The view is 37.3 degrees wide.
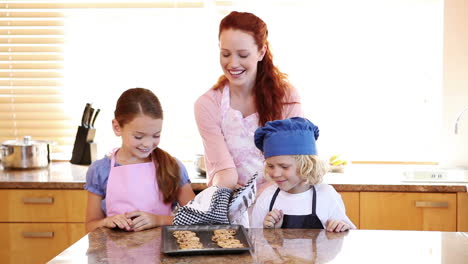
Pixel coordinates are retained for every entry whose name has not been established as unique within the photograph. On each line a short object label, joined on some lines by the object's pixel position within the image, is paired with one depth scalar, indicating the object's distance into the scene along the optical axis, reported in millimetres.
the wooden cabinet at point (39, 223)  3256
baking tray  1732
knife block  3607
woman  2361
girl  2205
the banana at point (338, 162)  3484
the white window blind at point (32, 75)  3867
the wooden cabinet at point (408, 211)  3119
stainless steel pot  3576
